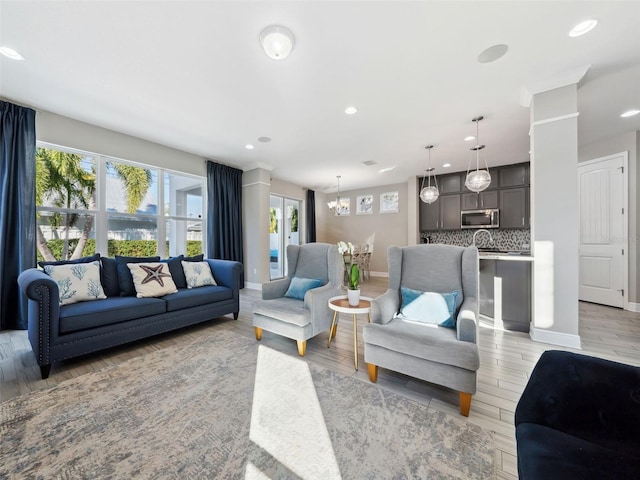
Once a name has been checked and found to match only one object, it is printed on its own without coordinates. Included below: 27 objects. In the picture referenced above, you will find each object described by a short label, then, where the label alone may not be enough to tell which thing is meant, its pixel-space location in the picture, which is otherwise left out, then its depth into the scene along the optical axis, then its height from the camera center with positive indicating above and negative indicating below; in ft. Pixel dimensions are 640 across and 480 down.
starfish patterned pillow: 9.16 -1.49
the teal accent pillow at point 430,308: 6.51 -1.86
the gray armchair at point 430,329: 5.14 -2.20
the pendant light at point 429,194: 14.83 +2.83
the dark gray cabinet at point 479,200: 18.56 +3.10
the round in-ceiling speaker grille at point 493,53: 7.01 +5.50
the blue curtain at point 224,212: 16.56 +2.01
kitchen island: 9.61 -2.07
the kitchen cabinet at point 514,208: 17.43 +2.33
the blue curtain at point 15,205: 9.34 +1.43
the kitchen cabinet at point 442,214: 20.06 +2.21
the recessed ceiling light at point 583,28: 6.20 +5.48
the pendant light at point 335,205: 21.95 +3.31
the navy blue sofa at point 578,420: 2.40 -2.11
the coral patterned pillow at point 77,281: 7.83 -1.31
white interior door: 12.92 +0.53
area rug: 3.98 -3.67
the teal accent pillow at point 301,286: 9.05 -1.68
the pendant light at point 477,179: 11.27 +2.80
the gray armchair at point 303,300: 7.77 -2.11
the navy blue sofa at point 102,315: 6.52 -2.44
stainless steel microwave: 18.35 +1.67
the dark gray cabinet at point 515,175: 17.44 +4.67
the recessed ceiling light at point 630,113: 10.44 +5.49
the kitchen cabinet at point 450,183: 19.85 +4.69
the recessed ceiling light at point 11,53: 7.04 +5.53
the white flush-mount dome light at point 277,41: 6.36 +5.31
